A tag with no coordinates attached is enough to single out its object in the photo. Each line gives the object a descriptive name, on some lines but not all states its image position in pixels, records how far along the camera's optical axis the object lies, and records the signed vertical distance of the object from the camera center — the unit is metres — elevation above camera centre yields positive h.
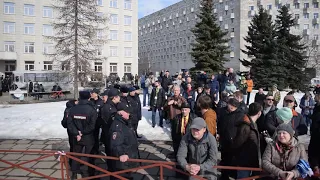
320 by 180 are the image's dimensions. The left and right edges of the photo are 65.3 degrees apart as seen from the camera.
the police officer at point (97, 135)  5.62 -1.22
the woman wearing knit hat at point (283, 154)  3.09 -0.91
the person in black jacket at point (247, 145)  3.94 -1.01
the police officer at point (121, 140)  4.32 -1.03
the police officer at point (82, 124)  5.15 -0.89
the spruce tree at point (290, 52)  22.69 +2.77
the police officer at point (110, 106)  5.62 -0.58
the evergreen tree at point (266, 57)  21.97 +2.26
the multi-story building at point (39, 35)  39.72 +7.82
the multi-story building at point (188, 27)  50.59 +13.36
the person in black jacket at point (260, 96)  9.09 -0.54
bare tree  19.66 +3.66
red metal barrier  3.31 -1.24
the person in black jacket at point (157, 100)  9.74 -0.74
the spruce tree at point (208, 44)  23.08 +3.51
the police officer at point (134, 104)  7.47 -0.73
